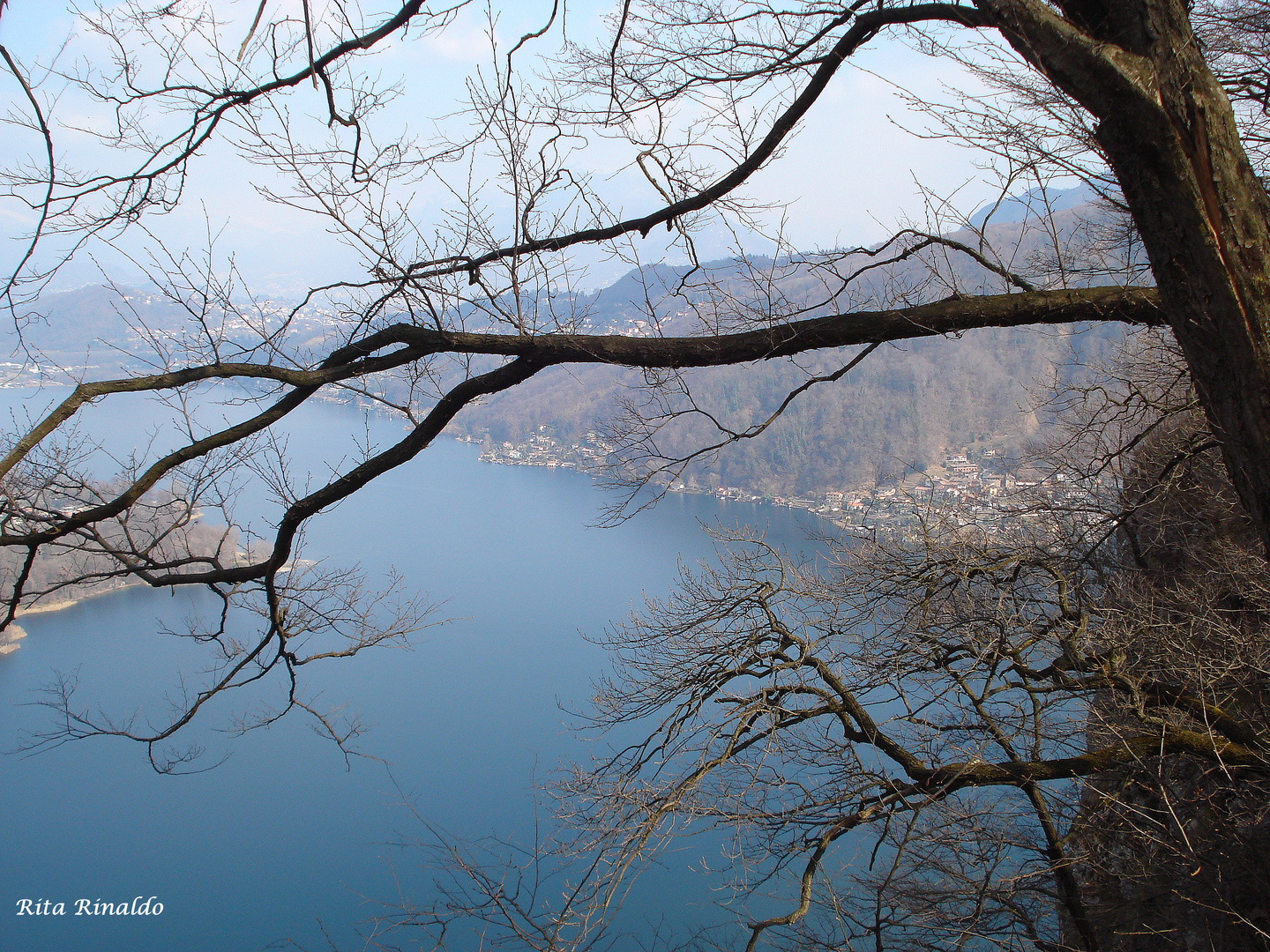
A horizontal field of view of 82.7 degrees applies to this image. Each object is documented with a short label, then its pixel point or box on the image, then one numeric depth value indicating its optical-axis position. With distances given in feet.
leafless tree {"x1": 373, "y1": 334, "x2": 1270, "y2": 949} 10.70
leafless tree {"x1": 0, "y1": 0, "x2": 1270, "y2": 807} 6.26
